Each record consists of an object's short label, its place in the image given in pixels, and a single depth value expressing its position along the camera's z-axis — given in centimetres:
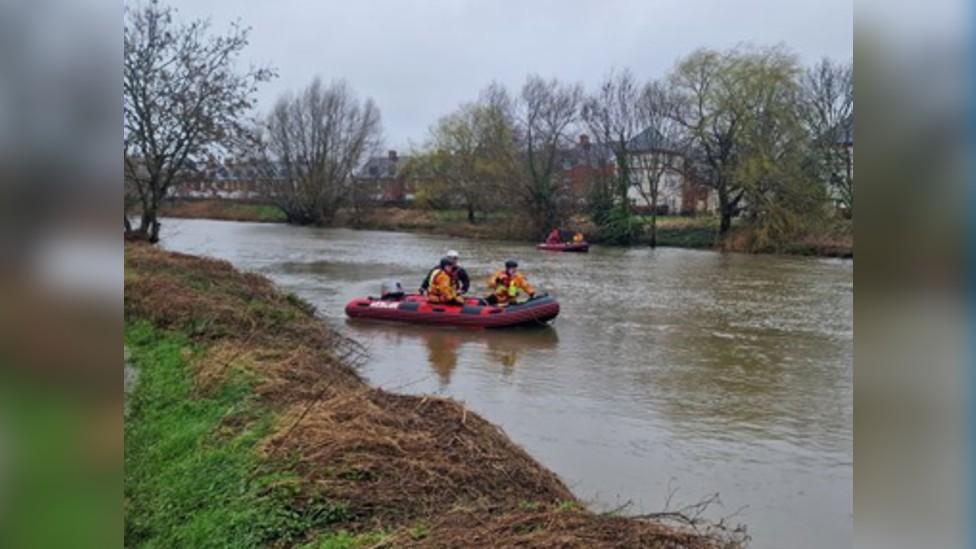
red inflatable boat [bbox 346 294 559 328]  1323
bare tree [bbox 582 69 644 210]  3997
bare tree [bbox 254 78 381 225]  5009
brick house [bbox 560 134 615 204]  4062
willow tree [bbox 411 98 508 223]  4416
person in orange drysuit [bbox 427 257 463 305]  1352
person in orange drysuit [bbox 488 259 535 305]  1388
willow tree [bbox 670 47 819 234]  3167
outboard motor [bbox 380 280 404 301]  1433
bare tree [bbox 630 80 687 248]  3788
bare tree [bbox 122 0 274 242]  1816
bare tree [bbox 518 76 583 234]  4112
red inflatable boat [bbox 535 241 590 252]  3281
